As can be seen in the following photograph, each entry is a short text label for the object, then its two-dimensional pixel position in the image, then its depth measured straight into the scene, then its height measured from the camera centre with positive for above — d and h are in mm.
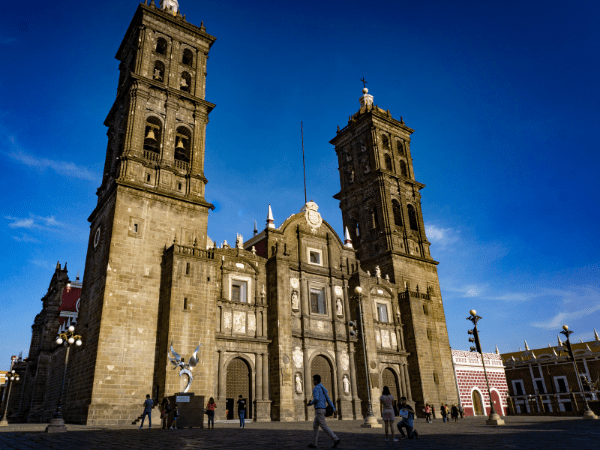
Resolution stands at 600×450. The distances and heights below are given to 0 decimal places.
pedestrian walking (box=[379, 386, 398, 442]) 12367 -150
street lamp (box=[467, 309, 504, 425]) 21884 +3072
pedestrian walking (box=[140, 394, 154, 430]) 17891 +345
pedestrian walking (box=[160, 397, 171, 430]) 18609 +88
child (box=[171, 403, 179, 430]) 18016 -86
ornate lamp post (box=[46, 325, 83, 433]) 15398 -95
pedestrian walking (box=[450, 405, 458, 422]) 26883 -694
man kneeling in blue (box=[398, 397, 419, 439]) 13125 -489
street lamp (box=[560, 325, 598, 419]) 22266 -968
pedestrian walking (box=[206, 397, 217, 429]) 17938 +107
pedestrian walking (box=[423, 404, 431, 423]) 25286 -714
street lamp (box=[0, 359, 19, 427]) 22055 +2530
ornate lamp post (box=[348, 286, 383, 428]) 18864 -673
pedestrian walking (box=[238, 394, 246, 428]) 19359 +88
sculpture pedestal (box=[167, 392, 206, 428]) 18406 +116
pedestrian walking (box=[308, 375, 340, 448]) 9516 -34
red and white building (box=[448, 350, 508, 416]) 35669 +1222
